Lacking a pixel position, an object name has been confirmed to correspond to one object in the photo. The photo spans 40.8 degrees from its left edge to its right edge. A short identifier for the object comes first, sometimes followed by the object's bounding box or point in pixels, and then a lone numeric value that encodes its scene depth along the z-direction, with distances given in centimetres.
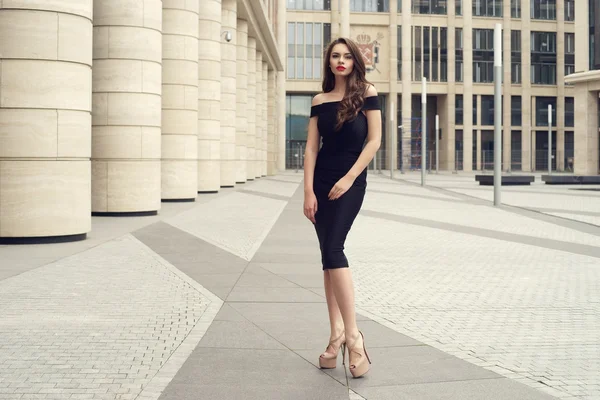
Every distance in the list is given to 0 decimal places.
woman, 484
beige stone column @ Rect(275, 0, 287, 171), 7268
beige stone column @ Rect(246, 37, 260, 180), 4372
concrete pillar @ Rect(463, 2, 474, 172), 8206
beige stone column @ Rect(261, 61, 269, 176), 5269
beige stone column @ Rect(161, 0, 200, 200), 2303
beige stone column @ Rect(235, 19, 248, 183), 3841
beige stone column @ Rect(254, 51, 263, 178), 4866
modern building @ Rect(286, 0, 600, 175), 8081
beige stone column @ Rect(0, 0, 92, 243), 1166
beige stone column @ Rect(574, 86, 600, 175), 5197
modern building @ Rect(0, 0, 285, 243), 1173
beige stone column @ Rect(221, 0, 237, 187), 3338
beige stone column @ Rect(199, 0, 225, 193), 2786
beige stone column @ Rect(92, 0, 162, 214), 1698
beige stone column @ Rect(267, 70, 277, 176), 5878
